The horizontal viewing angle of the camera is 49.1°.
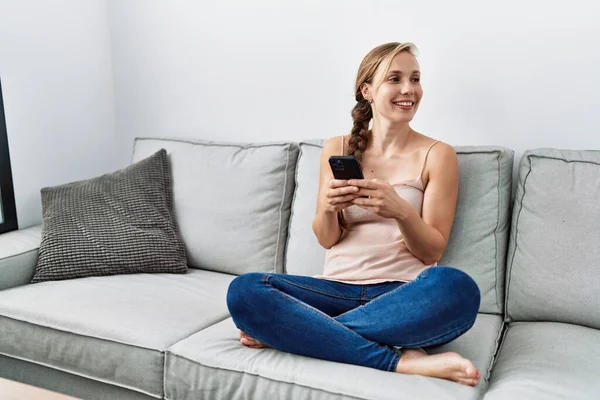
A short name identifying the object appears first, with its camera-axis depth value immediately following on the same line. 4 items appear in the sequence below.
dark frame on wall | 2.63
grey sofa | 1.56
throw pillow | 2.26
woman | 1.56
